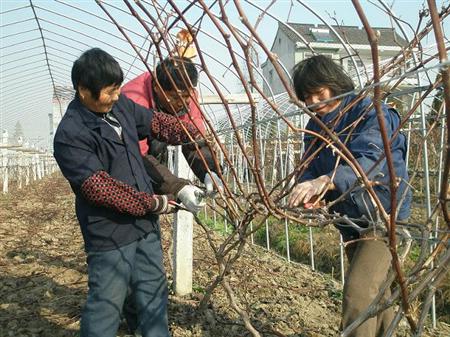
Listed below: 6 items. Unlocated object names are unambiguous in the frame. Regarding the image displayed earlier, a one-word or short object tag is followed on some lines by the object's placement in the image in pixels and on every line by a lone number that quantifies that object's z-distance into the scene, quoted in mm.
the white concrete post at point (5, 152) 14254
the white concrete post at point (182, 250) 3310
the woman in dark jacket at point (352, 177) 1712
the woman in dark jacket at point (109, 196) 1986
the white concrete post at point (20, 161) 17497
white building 16705
